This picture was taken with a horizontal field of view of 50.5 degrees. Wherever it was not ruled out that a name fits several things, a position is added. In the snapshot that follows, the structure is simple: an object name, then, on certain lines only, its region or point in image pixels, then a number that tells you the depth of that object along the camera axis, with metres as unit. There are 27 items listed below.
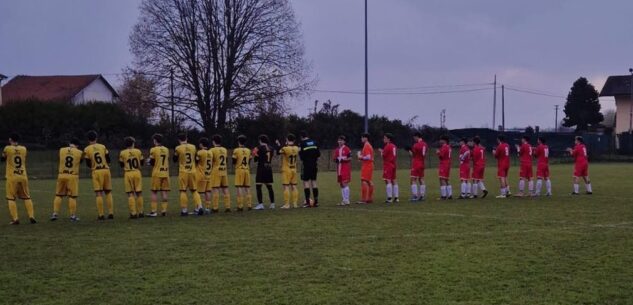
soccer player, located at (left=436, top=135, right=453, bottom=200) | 21.67
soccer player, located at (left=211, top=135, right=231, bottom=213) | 18.08
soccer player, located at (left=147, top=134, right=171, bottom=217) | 16.73
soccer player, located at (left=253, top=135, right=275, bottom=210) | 18.81
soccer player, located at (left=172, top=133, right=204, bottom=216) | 17.09
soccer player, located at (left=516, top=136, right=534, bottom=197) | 22.58
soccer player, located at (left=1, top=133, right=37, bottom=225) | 15.59
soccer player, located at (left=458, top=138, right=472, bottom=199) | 22.11
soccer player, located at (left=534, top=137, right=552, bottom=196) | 22.55
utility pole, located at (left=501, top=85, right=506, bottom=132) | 81.64
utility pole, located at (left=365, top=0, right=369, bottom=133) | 41.94
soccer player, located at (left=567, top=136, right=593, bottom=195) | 23.16
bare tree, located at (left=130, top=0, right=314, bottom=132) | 47.38
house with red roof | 73.12
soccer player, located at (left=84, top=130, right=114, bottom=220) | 15.91
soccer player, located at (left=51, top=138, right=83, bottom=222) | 15.82
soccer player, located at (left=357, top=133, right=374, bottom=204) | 20.22
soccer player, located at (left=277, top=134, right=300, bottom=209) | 18.83
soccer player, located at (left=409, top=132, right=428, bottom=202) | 21.00
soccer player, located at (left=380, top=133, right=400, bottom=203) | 20.69
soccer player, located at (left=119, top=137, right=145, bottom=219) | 16.41
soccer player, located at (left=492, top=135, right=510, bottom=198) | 22.14
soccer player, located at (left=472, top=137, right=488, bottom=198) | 22.05
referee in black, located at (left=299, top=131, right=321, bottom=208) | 19.36
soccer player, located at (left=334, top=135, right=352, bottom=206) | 19.95
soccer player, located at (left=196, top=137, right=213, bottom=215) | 17.73
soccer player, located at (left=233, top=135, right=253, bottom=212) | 18.33
